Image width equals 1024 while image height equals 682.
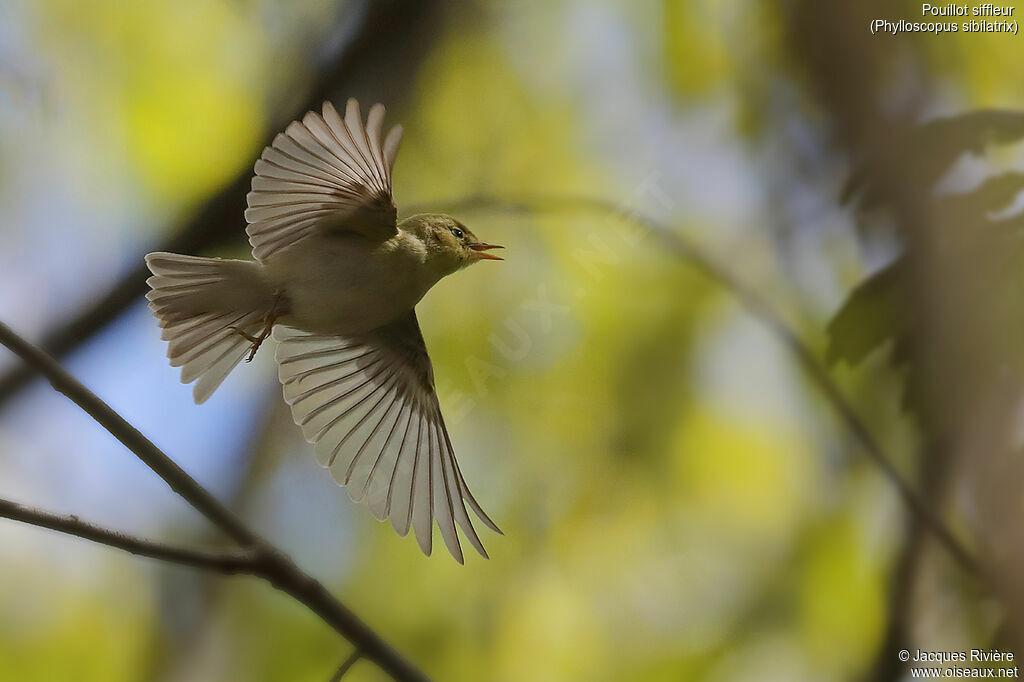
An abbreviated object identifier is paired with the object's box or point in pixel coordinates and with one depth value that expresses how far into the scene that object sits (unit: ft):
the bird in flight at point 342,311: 18.61
